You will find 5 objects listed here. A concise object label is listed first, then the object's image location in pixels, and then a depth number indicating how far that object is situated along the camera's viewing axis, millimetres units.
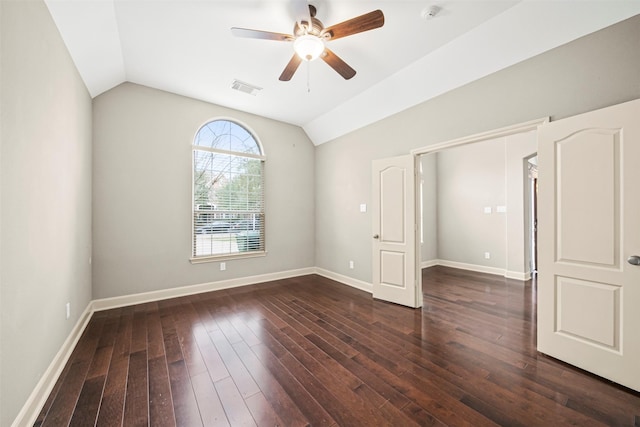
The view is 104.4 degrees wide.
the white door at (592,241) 1793
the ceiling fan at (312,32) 1953
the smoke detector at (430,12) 2194
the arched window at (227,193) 4090
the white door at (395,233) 3398
